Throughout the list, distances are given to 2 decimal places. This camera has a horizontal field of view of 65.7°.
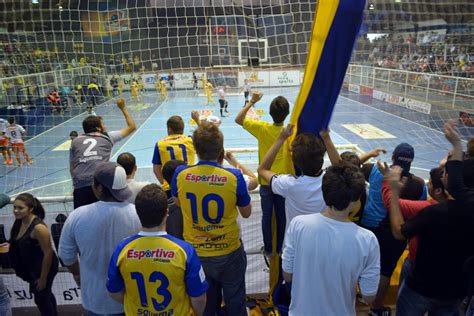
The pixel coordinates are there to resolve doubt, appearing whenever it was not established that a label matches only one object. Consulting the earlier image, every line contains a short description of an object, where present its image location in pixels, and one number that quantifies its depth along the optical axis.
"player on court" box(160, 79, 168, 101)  17.91
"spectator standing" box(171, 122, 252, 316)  2.31
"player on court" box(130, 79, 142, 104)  14.80
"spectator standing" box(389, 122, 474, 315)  2.00
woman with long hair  2.74
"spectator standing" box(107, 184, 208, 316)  1.81
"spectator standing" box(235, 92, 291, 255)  3.09
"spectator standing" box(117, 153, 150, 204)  2.77
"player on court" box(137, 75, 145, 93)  14.44
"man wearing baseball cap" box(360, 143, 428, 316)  2.69
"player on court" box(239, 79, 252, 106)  18.62
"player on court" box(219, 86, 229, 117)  16.95
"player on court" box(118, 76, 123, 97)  12.35
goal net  9.47
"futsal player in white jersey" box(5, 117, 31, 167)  10.38
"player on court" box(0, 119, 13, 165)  10.48
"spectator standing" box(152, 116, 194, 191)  3.50
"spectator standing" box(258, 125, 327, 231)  2.25
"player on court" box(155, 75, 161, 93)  17.33
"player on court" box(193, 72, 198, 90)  15.95
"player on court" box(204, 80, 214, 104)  17.95
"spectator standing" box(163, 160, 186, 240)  2.72
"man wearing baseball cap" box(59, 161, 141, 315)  2.17
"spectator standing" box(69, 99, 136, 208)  3.21
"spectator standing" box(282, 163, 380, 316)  1.79
